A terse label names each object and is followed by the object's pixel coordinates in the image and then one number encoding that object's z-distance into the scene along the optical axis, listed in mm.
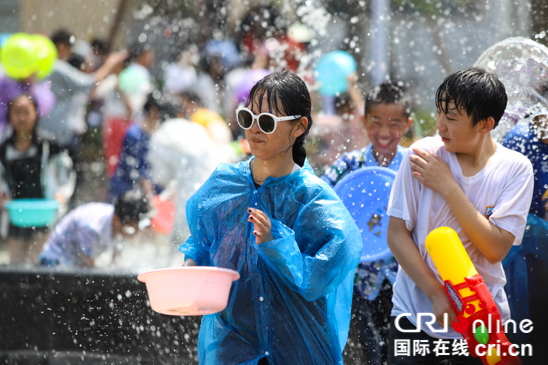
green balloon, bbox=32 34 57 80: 13859
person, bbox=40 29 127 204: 13937
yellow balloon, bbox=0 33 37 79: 13523
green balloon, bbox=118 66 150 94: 15758
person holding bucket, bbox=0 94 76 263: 12125
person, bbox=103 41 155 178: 14845
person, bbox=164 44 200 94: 15609
